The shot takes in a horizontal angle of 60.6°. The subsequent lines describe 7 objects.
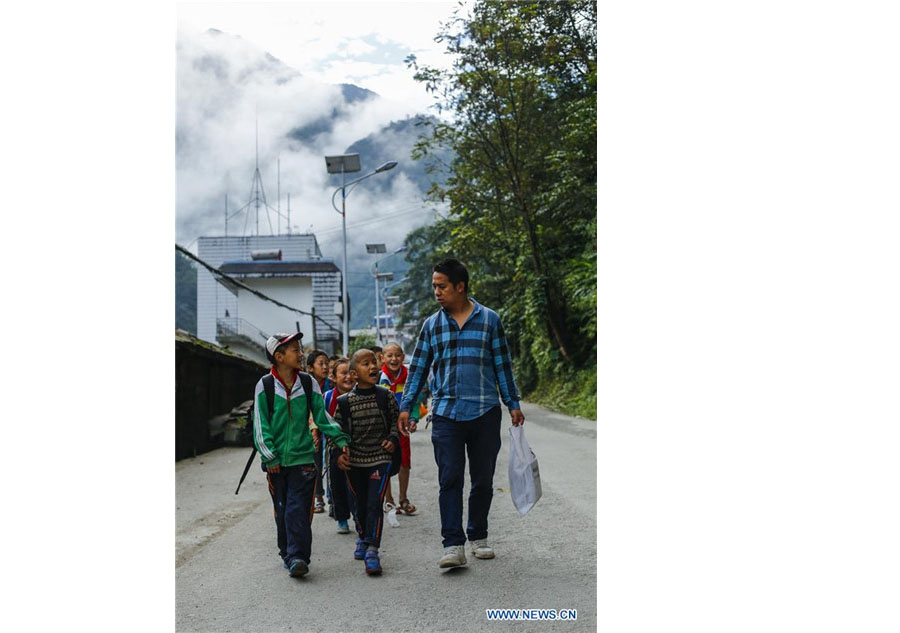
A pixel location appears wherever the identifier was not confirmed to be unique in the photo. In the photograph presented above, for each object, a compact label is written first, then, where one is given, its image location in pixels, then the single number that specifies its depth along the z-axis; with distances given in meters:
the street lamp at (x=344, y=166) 5.11
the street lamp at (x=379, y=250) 6.24
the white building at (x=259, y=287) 7.09
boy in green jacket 4.11
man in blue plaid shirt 4.13
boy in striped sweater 4.36
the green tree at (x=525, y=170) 6.68
